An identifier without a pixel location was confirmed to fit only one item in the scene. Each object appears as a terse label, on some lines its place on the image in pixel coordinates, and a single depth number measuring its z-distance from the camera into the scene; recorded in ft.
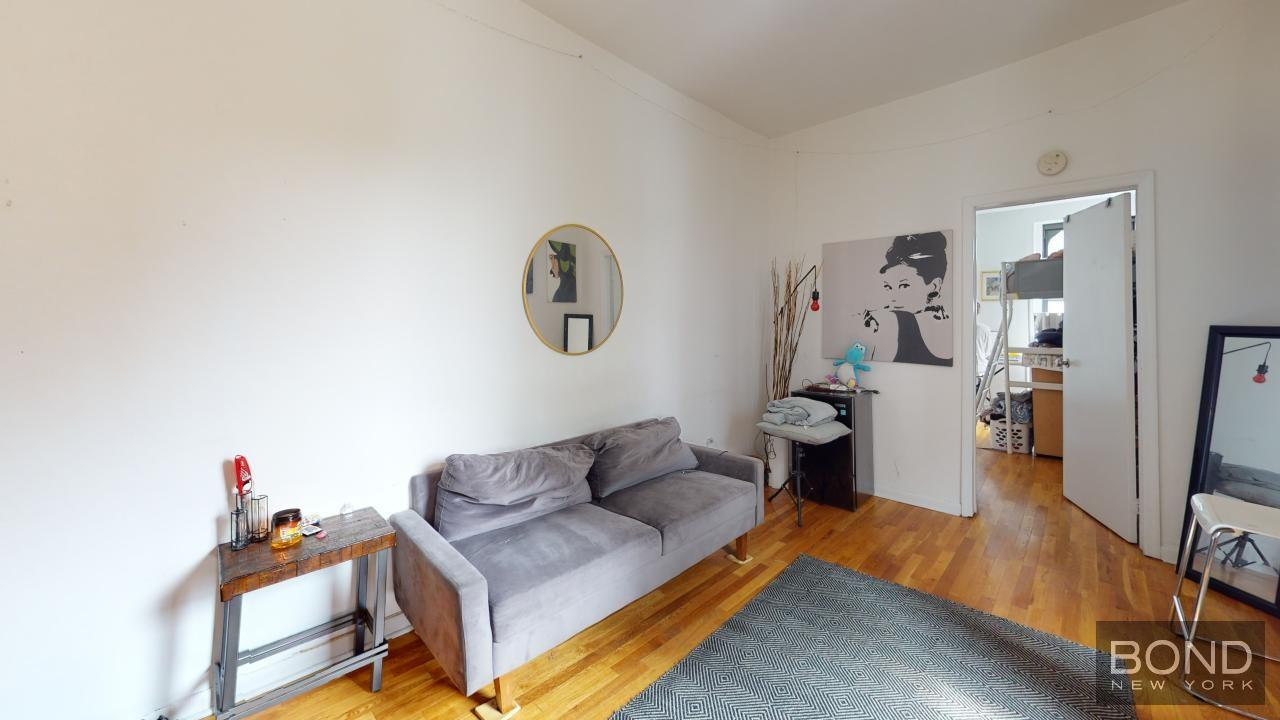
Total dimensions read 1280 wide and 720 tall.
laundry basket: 16.07
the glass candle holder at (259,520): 5.51
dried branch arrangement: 13.42
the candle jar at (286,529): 5.37
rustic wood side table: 4.84
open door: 9.39
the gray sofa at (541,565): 5.29
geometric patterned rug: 5.67
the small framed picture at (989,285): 20.22
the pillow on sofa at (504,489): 6.78
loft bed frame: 13.26
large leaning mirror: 7.32
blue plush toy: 12.06
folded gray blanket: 10.89
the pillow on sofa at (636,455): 8.46
